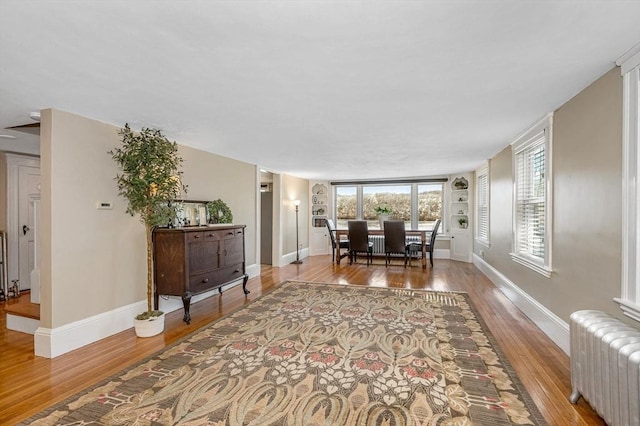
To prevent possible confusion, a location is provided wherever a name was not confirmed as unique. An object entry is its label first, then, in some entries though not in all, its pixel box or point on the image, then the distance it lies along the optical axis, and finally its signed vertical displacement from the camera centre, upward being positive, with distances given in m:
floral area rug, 1.86 -1.28
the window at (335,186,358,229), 9.10 +0.19
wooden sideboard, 3.51 -0.63
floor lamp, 7.57 -1.07
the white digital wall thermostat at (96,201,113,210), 3.12 +0.06
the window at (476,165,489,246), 6.00 +0.10
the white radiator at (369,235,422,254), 7.88 -0.86
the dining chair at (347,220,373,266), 7.02 -0.67
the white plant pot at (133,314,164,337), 3.12 -1.23
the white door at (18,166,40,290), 4.72 -0.15
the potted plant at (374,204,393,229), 8.12 -0.05
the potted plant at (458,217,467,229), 7.77 -0.32
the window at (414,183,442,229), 8.37 +0.17
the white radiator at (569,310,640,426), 1.45 -0.86
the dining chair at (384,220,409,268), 6.70 -0.66
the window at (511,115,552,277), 3.11 +0.14
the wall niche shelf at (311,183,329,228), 9.02 +0.16
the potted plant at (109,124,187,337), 3.08 +0.31
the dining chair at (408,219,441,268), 6.97 -0.86
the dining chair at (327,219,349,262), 7.59 -0.82
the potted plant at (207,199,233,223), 4.48 -0.03
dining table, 6.93 -0.58
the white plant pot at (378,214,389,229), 8.09 -0.22
